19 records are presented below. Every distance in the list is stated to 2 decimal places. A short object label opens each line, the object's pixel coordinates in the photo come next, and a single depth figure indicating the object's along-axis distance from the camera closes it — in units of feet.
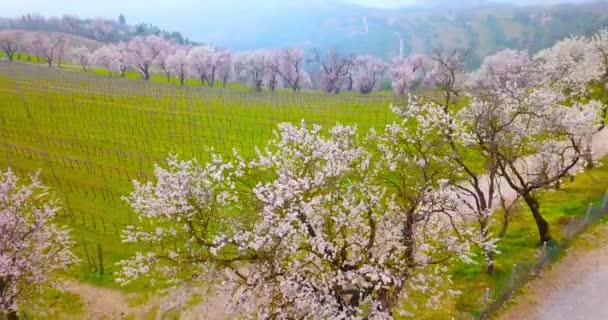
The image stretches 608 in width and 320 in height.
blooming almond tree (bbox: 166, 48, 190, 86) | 293.64
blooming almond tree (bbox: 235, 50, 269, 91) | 296.92
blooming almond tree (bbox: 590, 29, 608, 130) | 131.44
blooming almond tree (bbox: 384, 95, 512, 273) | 53.26
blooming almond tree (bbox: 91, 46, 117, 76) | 323.98
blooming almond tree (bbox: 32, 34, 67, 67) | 333.83
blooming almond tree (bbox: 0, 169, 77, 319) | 51.83
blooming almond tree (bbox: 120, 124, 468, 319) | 41.37
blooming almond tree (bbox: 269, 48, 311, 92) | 295.48
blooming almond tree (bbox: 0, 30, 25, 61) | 341.31
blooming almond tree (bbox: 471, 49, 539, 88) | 169.50
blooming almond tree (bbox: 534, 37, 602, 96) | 139.54
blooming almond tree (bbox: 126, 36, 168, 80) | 303.07
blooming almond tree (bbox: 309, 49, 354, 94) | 282.15
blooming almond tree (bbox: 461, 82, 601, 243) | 63.26
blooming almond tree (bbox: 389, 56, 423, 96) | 264.72
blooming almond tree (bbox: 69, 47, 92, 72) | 343.26
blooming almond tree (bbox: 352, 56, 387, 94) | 298.97
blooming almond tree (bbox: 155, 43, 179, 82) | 302.25
